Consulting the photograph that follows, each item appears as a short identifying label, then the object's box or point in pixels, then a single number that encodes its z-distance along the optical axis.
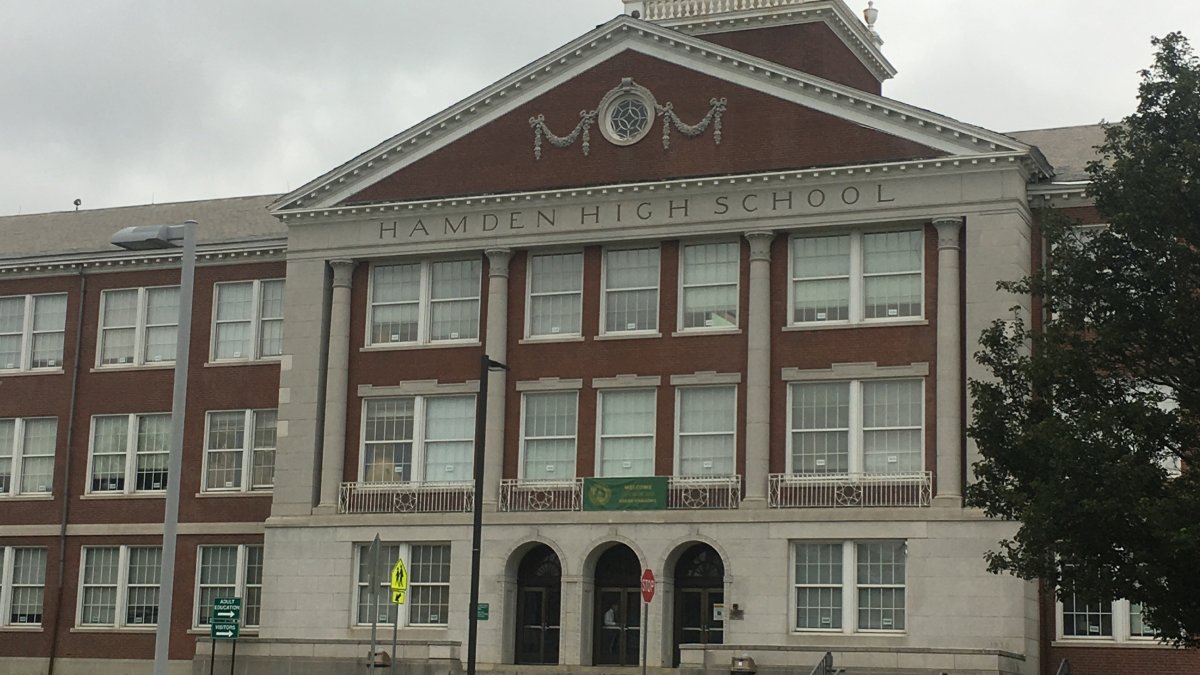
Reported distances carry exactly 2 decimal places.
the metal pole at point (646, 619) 40.72
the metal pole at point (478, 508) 31.48
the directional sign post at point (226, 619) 43.28
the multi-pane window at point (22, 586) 50.94
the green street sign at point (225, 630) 43.25
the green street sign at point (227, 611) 43.34
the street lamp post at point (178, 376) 20.73
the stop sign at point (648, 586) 38.33
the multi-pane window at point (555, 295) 44.97
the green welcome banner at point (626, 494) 42.91
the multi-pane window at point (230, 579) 48.31
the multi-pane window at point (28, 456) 51.91
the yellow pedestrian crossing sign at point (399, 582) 30.81
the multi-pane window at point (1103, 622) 40.00
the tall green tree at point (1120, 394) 26.16
